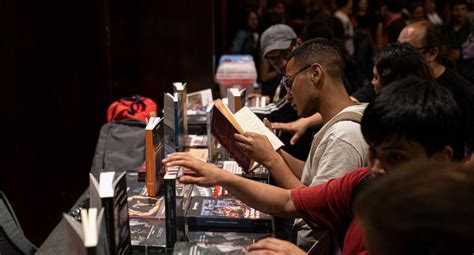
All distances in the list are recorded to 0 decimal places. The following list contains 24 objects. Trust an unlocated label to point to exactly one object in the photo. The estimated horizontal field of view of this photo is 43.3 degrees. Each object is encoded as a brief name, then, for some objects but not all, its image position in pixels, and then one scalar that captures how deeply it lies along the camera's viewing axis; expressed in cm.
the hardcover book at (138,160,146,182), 234
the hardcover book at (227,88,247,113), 279
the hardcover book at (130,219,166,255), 180
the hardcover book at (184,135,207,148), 293
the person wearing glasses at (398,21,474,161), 311
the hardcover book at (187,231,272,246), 185
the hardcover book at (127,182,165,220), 199
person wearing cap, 302
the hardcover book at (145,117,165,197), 213
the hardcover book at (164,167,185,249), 178
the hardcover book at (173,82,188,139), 267
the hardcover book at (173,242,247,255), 177
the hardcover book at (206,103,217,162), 268
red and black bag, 363
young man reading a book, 200
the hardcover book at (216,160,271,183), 240
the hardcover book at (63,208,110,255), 132
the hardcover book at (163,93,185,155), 244
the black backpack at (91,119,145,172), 319
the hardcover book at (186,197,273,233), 194
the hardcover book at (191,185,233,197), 218
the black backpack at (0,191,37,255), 230
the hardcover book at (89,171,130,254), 150
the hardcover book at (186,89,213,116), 349
